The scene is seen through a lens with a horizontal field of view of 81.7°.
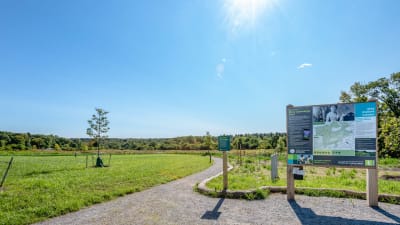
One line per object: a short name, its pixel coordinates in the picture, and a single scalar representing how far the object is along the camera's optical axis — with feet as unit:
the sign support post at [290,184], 19.77
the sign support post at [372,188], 17.60
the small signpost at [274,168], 31.14
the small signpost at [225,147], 22.81
